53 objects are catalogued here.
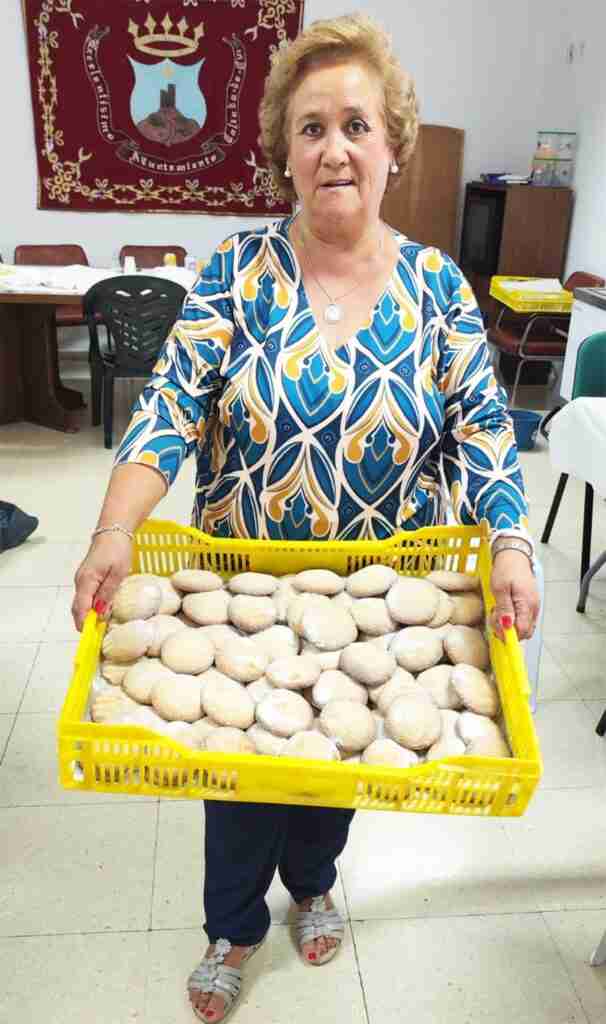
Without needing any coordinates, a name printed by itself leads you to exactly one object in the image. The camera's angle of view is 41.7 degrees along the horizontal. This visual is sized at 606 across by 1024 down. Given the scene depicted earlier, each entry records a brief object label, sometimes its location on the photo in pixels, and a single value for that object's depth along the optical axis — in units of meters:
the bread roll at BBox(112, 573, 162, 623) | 1.03
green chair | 2.71
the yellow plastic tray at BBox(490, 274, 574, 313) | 4.36
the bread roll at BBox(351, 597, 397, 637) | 1.06
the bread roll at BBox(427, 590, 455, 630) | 1.07
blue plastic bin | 3.99
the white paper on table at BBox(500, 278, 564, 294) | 4.46
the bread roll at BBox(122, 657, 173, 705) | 0.94
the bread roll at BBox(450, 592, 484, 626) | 1.08
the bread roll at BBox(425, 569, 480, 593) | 1.13
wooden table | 4.02
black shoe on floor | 2.86
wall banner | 4.73
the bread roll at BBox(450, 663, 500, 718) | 0.94
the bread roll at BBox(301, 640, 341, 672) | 1.03
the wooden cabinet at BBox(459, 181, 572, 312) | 4.86
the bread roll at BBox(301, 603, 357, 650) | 1.03
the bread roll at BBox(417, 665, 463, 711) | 0.98
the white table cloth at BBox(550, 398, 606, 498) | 2.32
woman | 1.06
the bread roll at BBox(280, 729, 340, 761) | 0.87
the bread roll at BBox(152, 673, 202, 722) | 0.93
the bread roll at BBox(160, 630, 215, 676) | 0.99
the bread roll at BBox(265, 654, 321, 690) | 0.98
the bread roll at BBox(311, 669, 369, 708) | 0.97
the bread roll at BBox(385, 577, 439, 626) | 1.06
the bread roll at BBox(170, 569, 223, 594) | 1.10
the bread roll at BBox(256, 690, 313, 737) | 0.92
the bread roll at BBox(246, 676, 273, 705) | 0.97
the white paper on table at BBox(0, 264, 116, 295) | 3.80
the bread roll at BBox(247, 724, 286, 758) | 0.89
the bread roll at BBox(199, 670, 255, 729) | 0.93
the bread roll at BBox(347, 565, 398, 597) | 1.10
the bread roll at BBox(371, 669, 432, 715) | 0.96
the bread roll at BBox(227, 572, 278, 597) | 1.09
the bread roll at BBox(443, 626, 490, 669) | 1.02
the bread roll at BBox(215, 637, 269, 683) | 1.00
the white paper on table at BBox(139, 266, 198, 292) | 4.04
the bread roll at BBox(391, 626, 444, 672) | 1.02
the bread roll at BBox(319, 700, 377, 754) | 0.90
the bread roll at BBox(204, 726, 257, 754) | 0.88
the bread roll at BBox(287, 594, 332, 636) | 1.06
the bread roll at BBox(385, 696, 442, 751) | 0.90
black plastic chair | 3.73
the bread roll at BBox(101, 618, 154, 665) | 0.98
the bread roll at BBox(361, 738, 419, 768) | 0.86
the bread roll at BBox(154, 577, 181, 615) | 1.07
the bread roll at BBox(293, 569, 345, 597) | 1.10
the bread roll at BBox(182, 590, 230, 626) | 1.07
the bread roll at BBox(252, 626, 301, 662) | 1.03
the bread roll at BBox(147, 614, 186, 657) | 1.02
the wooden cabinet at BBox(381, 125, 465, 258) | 5.00
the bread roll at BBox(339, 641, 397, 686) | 0.99
